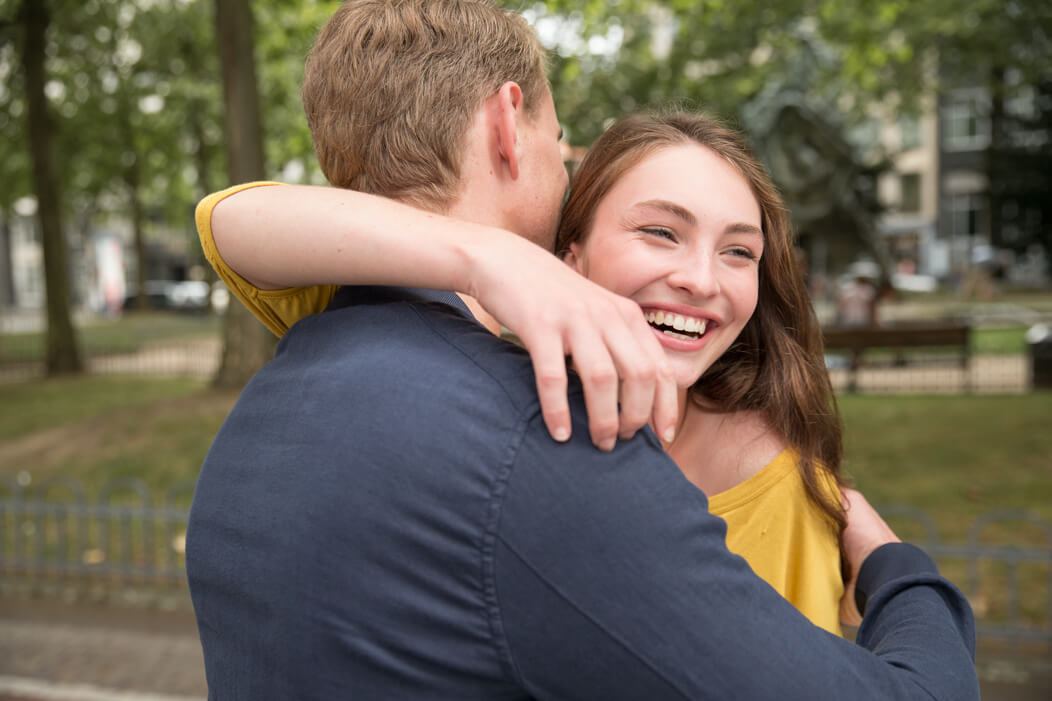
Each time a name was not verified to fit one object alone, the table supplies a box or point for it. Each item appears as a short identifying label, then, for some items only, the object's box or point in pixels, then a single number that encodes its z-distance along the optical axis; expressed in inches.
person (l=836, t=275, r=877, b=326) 626.2
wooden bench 515.5
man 38.7
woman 65.2
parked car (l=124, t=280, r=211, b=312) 1640.0
